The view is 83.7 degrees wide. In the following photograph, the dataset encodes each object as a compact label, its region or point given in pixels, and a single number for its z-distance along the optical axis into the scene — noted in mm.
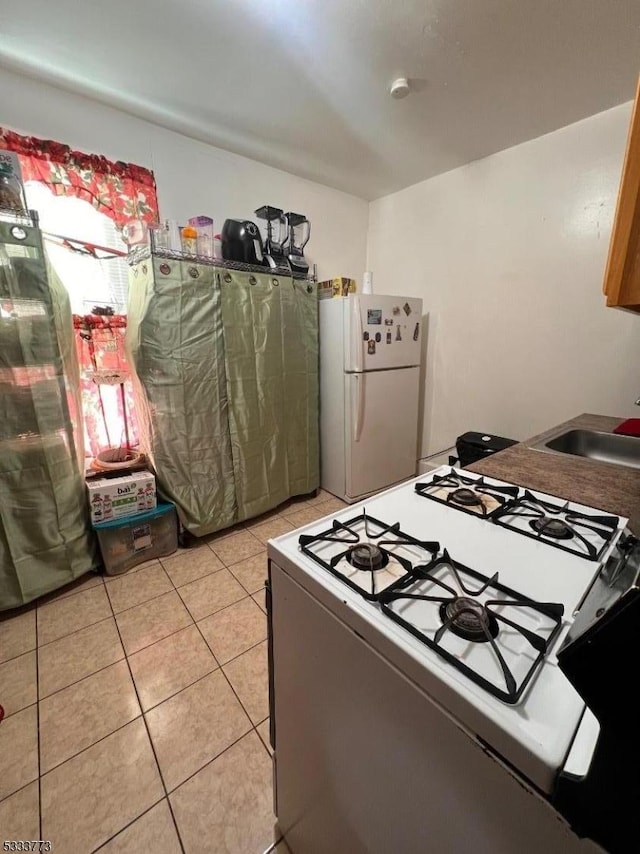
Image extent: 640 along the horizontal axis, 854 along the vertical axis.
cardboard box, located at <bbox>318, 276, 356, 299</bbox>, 2414
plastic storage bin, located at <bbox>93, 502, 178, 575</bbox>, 1831
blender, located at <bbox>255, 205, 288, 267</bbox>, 2234
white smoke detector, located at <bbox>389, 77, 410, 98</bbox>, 1610
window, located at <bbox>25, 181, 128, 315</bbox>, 1712
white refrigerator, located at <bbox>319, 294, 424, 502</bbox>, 2361
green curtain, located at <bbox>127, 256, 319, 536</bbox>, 1819
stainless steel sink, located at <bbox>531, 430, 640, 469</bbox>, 1529
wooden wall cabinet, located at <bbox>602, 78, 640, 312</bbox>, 532
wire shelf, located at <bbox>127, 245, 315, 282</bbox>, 1753
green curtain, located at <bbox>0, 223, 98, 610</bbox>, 1445
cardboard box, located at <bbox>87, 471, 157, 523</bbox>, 1770
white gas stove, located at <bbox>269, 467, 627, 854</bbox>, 411
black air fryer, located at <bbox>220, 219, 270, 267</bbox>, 2062
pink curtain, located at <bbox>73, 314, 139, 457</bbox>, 1874
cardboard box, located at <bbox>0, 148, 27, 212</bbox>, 1379
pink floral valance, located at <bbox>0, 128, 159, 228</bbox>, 1644
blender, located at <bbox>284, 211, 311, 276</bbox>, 2336
